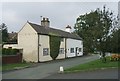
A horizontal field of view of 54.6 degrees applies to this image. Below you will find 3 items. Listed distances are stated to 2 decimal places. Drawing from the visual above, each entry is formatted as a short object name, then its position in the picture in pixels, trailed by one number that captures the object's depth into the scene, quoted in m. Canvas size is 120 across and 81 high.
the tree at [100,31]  14.31
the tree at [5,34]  30.05
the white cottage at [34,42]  17.87
